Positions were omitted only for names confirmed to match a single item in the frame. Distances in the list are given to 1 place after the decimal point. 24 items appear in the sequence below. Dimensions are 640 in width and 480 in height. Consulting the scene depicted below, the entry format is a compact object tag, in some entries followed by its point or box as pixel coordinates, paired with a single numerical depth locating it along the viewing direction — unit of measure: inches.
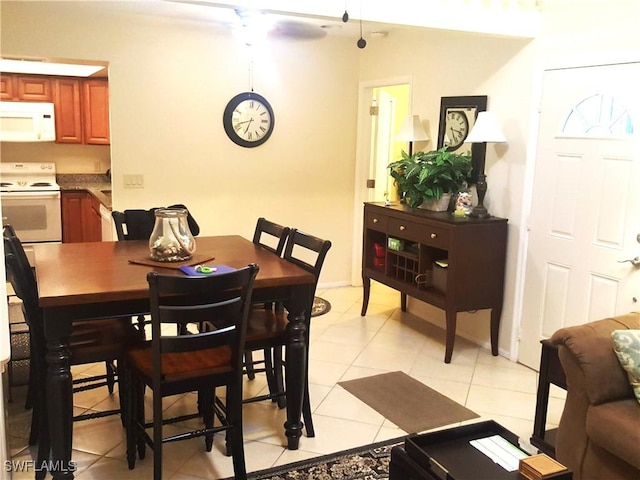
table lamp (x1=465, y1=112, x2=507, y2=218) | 148.9
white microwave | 254.5
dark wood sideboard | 150.6
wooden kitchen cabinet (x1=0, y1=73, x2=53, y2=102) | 258.4
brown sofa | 83.2
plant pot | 166.2
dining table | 88.5
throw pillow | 86.4
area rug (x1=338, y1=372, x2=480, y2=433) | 123.4
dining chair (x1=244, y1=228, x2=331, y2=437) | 107.0
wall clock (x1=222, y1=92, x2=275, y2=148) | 198.8
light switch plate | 186.4
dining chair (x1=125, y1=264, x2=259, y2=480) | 86.5
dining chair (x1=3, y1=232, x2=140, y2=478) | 97.7
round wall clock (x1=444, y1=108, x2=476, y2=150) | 167.3
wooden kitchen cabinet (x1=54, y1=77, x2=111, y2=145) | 266.1
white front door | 124.0
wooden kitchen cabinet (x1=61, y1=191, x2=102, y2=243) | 262.8
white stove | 249.6
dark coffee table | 68.9
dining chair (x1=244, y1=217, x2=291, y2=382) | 123.5
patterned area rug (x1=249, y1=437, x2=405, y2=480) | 101.2
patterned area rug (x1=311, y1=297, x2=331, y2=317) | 197.2
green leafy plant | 161.2
